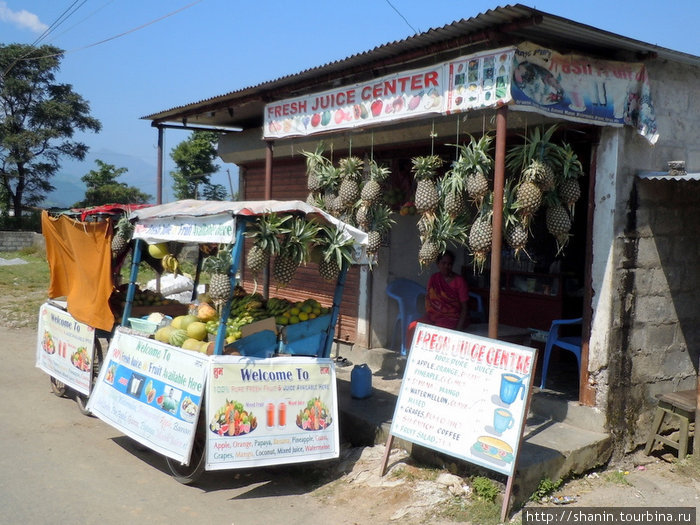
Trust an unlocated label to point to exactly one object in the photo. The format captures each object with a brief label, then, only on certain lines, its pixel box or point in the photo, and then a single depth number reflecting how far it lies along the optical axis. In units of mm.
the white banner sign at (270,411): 4895
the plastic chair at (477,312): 8555
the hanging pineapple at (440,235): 5957
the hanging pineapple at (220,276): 4977
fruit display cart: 4953
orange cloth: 6719
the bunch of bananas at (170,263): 7352
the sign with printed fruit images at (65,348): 6805
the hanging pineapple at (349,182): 7090
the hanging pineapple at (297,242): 5285
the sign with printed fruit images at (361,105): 5586
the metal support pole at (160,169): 10227
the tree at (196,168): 25547
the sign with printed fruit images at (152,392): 5008
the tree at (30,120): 30312
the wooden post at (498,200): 4816
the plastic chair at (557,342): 6195
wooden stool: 5508
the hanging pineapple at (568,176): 5270
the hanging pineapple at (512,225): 5273
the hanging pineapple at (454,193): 5660
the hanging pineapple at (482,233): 5328
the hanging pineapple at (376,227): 7008
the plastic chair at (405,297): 8383
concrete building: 5035
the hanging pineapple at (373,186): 6805
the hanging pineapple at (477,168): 5430
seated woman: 7211
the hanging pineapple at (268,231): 5117
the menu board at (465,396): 4480
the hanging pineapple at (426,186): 6016
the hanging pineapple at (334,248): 5477
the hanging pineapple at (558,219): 5309
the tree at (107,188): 31391
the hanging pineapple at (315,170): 7465
